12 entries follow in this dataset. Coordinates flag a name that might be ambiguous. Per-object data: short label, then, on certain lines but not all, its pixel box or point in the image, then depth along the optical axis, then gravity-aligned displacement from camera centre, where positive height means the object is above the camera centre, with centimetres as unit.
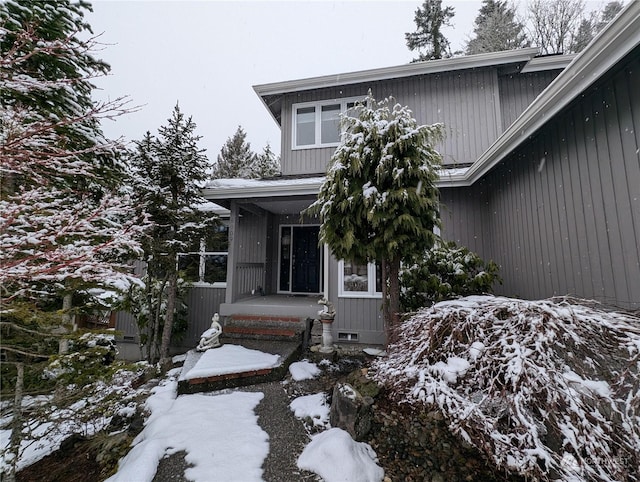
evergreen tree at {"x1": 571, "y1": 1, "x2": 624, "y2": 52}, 1314 +1138
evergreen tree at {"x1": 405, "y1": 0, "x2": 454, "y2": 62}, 1563 +1323
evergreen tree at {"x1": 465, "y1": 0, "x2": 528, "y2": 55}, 1436 +1222
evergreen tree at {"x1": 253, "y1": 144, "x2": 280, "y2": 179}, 1994 +775
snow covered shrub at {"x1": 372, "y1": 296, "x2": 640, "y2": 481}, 186 -81
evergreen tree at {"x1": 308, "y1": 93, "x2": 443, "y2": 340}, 381 +106
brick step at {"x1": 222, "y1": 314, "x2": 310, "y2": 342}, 555 -111
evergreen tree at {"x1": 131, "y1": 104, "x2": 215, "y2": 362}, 573 +153
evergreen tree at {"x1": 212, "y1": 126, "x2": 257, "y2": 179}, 2175 +870
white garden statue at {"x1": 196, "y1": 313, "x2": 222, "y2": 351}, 507 -118
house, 280 +142
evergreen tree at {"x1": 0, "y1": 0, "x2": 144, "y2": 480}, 202 +108
